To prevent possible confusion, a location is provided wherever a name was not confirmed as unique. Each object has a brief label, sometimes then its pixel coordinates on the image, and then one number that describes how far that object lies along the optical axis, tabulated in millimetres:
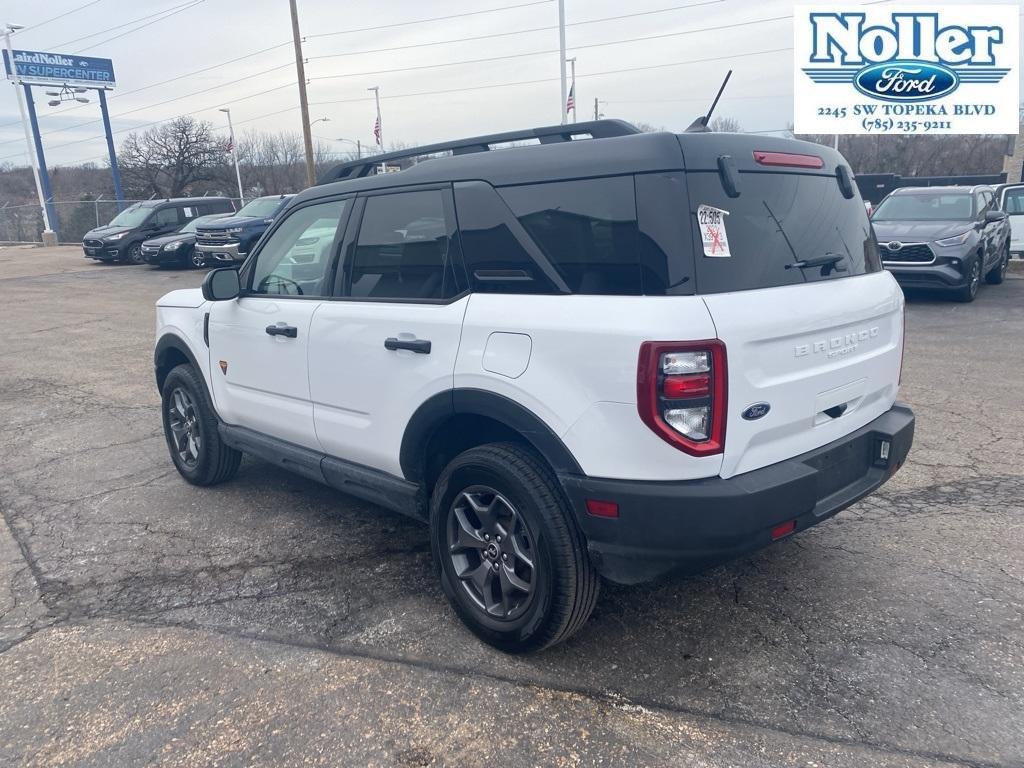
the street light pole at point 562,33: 32094
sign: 37094
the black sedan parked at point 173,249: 20109
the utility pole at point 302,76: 27234
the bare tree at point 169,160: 48156
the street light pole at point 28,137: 33031
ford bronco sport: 2600
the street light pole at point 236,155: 48291
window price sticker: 2658
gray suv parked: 11227
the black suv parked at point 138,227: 22203
